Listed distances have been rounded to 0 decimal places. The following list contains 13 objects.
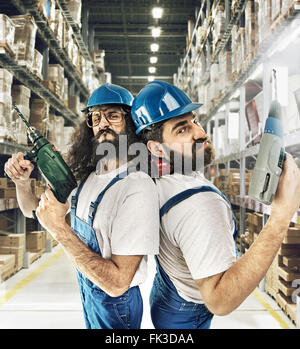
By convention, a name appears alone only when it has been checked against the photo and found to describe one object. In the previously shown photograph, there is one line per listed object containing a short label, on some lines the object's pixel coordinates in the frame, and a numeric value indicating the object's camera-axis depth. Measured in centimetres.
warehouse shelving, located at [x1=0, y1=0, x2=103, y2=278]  338
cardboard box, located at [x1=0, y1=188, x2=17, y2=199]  343
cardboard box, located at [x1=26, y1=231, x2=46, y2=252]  439
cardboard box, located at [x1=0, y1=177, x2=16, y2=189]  347
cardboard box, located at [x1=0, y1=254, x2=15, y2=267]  345
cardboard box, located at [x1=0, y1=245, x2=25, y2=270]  381
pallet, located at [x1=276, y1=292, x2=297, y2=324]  242
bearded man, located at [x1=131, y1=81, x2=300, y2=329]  78
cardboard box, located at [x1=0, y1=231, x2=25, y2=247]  384
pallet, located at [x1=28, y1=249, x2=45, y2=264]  408
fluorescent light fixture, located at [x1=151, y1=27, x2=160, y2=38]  519
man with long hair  86
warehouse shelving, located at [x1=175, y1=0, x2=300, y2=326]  248
